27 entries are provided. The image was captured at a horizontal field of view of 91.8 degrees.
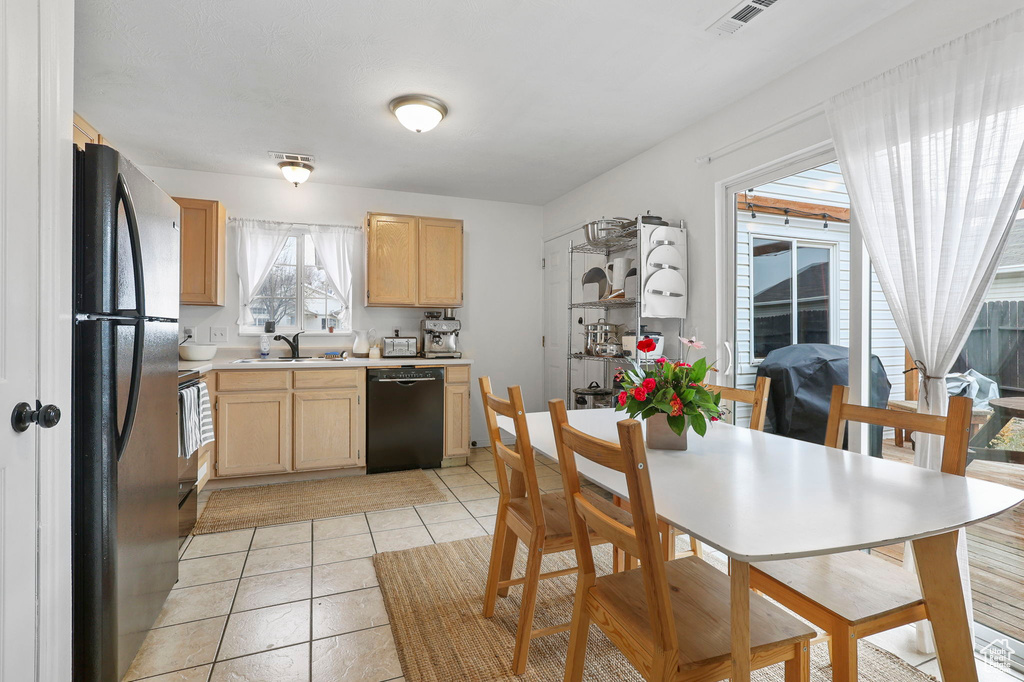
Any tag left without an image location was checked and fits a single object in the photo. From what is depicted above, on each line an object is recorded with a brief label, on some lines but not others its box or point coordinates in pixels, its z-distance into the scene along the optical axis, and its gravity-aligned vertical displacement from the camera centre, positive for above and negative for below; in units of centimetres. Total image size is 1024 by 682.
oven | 270 -81
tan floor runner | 318 -112
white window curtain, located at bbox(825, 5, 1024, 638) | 173 +63
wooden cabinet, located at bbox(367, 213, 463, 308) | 442 +73
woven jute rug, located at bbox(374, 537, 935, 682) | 174 -115
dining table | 98 -38
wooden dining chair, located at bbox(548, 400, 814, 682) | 107 -68
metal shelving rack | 339 +28
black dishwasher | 412 -65
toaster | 451 -4
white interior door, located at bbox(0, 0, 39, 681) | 116 +5
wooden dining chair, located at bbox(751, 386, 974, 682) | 121 -67
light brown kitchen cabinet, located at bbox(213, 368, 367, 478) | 372 -62
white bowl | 354 -7
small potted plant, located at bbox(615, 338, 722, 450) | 160 -19
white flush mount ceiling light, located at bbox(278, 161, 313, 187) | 392 +136
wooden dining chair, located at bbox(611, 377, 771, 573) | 206 -28
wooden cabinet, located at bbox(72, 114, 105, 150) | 183 +85
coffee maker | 461 +6
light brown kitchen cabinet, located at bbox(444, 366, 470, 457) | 437 -62
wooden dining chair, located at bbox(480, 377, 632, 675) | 167 -67
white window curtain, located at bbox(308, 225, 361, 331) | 454 +79
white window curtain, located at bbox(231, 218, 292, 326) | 431 +79
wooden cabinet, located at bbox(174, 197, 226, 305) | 393 +73
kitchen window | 446 +42
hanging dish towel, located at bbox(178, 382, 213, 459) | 274 -45
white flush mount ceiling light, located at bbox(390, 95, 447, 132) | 287 +135
